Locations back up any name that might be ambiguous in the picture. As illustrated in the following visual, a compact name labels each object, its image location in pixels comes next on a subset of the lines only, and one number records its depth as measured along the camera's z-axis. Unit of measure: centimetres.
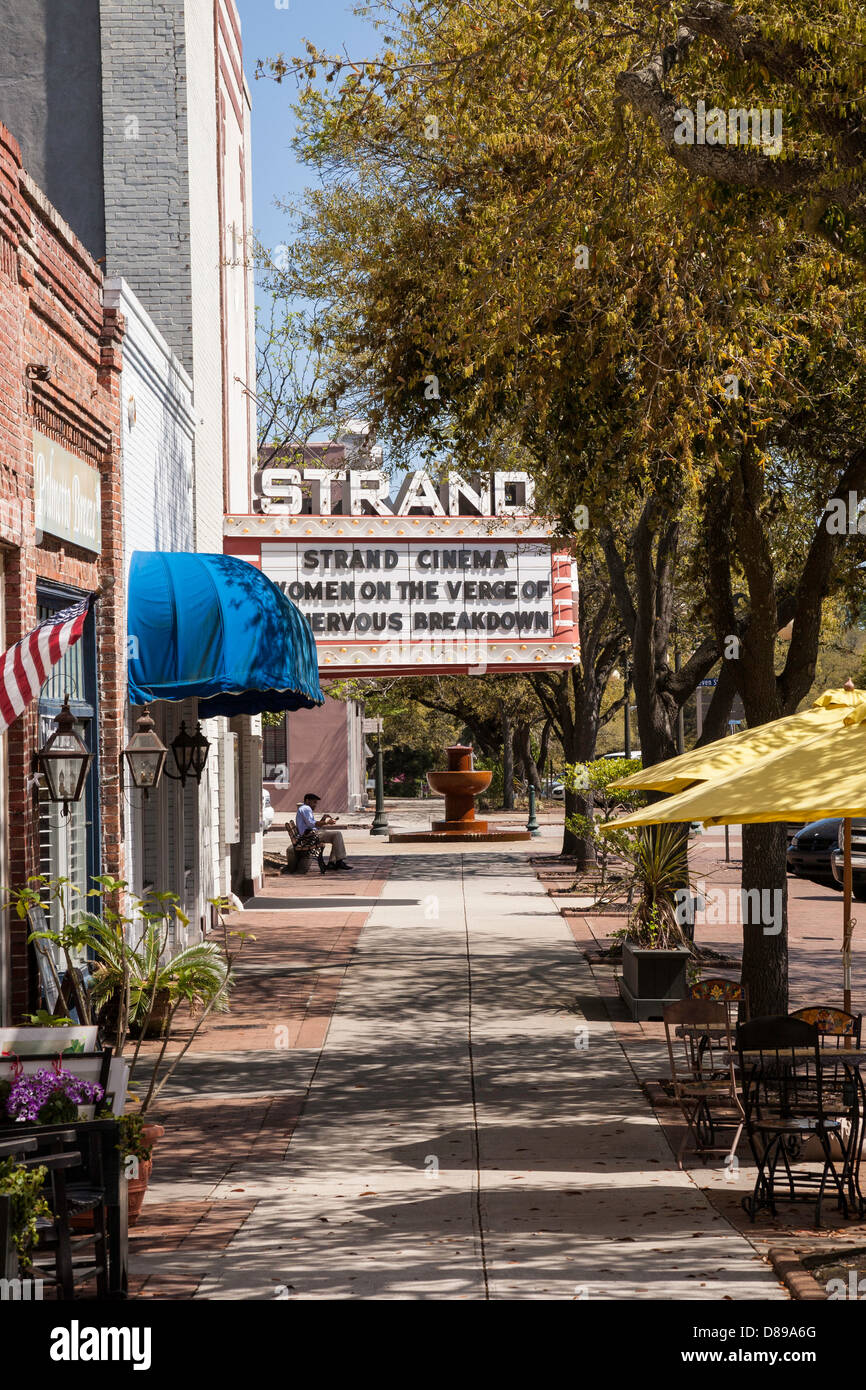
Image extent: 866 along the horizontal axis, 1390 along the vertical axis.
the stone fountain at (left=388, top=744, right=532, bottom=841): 3731
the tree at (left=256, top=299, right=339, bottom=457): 2891
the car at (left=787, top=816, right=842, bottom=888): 2745
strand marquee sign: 2241
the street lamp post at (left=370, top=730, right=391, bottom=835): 4181
